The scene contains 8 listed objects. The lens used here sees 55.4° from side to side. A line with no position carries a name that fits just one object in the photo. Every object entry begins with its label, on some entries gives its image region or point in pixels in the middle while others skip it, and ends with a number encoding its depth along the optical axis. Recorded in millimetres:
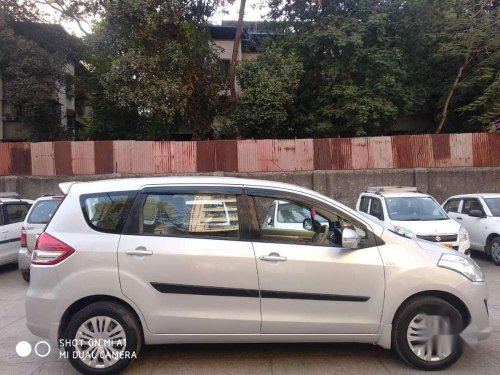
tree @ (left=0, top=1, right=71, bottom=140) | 20391
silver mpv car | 4133
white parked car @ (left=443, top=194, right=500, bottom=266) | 10055
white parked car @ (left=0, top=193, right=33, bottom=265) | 9617
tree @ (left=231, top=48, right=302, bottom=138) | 18594
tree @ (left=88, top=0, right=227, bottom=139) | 16859
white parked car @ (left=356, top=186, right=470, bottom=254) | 8719
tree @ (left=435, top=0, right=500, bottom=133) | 17734
